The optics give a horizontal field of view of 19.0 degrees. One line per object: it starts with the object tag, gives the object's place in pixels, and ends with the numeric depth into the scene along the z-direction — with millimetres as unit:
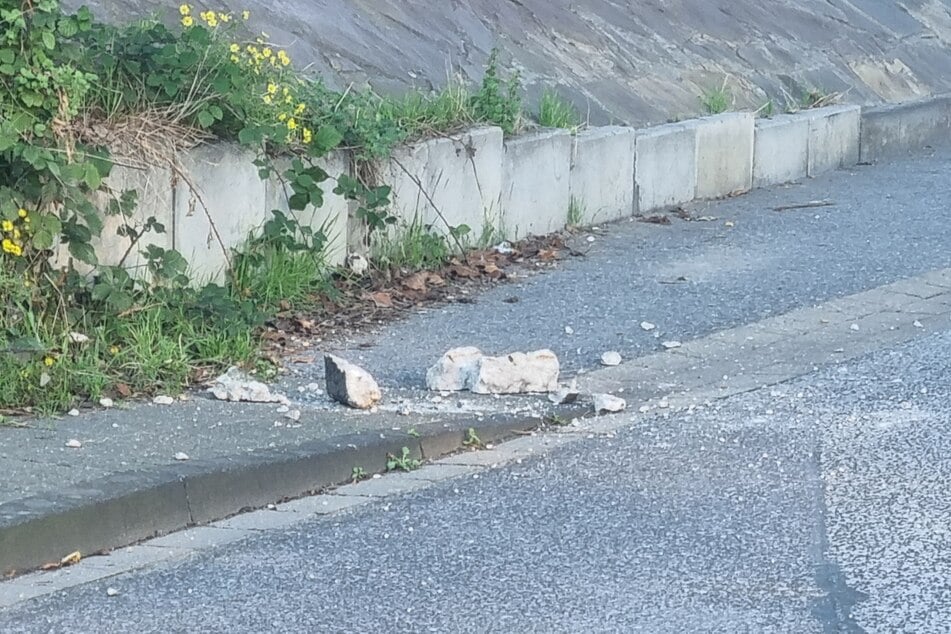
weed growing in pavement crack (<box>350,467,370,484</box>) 9978
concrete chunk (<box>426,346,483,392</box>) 11474
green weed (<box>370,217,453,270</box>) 14619
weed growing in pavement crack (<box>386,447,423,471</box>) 10132
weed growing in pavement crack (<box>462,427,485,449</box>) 10561
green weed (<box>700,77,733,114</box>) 19493
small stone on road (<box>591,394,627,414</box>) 11200
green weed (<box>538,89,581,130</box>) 16782
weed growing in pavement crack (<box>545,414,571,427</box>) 11028
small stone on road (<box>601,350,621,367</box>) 12344
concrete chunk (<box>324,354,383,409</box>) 10905
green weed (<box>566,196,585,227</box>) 16782
